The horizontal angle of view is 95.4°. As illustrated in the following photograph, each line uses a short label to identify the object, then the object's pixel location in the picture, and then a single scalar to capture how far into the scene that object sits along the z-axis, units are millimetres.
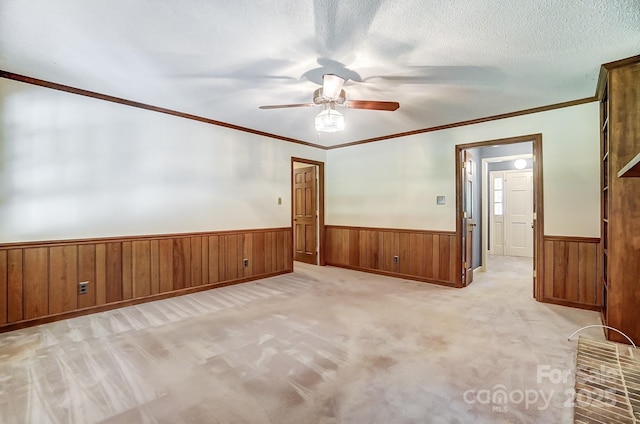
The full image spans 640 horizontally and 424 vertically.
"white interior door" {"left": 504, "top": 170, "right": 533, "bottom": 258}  6883
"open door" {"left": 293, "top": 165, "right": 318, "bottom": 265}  6160
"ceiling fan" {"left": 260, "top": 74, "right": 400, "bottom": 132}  2689
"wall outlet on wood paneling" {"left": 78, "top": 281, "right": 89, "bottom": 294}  3176
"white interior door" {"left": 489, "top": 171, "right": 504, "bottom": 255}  7281
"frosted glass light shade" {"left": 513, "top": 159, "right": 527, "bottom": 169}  6848
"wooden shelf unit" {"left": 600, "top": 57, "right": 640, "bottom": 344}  2467
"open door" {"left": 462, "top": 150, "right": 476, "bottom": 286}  4400
